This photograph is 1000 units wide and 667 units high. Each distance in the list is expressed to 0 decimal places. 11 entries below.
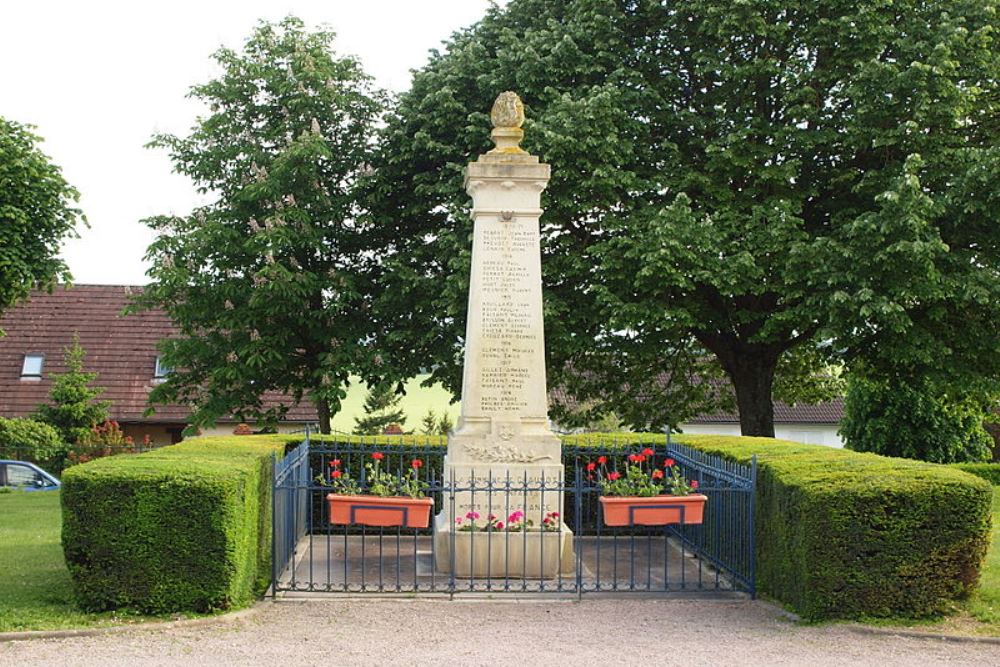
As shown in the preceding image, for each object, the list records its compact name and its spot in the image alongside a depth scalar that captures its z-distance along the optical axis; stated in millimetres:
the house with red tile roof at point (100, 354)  31000
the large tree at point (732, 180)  18000
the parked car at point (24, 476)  23312
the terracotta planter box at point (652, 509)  10062
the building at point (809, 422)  45031
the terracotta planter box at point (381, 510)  10016
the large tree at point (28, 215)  18344
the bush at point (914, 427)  29125
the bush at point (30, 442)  26266
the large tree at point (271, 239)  20969
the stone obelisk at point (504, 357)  11938
